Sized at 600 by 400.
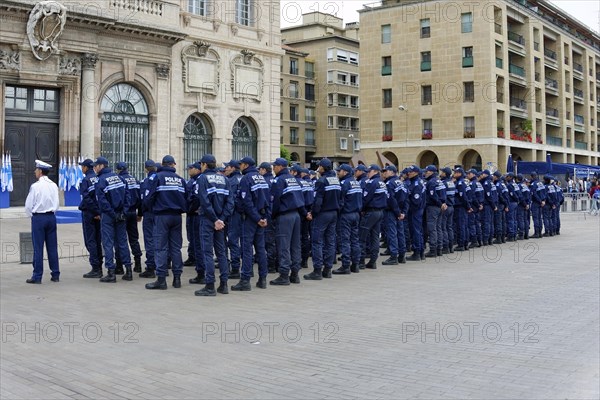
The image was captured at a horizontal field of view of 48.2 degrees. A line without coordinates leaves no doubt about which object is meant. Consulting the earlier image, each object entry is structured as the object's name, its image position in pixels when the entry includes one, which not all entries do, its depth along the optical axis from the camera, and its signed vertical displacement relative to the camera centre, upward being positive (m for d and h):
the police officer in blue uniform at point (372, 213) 13.84 -0.09
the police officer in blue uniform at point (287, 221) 11.62 -0.21
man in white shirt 11.71 -0.16
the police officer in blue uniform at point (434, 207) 15.68 +0.01
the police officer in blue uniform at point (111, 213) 11.86 -0.05
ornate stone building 22.89 +5.03
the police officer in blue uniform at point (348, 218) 13.05 -0.18
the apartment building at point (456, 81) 51.97 +10.48
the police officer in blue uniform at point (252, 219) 11.08 -0.16
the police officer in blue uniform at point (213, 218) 10.54 -0.13
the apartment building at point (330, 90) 69.25 +12.39
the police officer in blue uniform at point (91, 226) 12.38 -0.29
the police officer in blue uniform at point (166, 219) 11.05 -0.15
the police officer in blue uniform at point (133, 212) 12.53 -0.04
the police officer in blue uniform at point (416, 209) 15.22 -0.02
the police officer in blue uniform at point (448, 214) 16.44 -0.15
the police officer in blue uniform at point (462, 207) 17.16 +0.02
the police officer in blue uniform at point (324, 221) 12.43 -0.23
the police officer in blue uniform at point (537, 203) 21.80 +0.14
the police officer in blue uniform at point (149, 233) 12.62 -0.44
